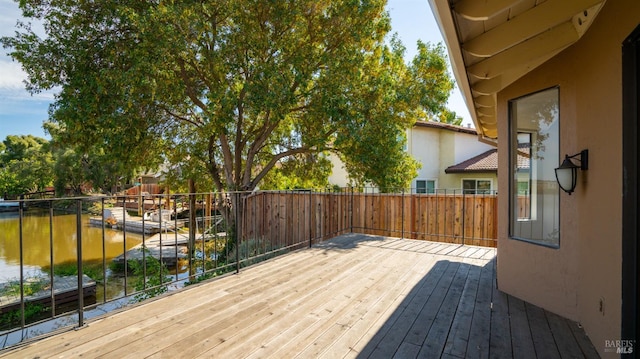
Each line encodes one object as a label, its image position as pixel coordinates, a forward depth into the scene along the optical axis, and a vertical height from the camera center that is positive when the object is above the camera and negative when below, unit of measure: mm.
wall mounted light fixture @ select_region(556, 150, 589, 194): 2344 +35
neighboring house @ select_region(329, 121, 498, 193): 12891 +1215
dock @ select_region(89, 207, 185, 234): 14664 -2422
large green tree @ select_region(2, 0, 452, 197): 6512 +2506
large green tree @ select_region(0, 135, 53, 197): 23000 +375
